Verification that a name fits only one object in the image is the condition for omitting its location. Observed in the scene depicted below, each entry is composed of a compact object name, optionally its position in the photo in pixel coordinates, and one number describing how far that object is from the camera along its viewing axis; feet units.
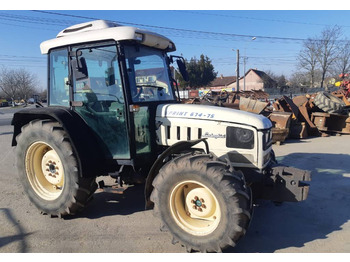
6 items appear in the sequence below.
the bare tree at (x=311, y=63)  145.69
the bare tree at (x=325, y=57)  142.10
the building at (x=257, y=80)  165.99
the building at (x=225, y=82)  186.60
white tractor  9.21
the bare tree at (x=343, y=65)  142.31
